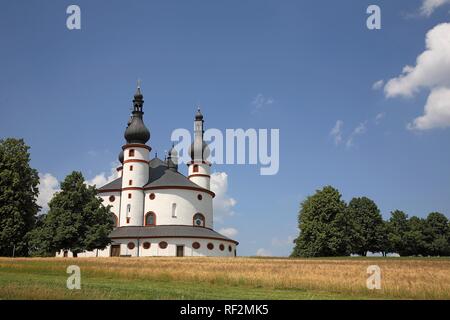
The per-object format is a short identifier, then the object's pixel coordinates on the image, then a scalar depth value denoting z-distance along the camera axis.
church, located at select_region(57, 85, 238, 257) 64.31
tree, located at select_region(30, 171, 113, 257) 45.19
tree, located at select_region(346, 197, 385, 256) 82.62
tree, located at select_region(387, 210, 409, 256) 84.94
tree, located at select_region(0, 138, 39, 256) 48.38
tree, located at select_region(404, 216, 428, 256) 87.50
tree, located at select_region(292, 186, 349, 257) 67.38
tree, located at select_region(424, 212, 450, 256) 88.00
